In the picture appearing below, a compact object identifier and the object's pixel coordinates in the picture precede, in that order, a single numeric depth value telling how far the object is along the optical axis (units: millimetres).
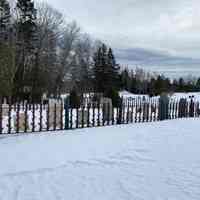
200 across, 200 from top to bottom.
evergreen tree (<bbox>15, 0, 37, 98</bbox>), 29754
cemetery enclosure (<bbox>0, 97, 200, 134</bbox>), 7544
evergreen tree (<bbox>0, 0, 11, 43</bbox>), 31370
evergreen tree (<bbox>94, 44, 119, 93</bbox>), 39946
